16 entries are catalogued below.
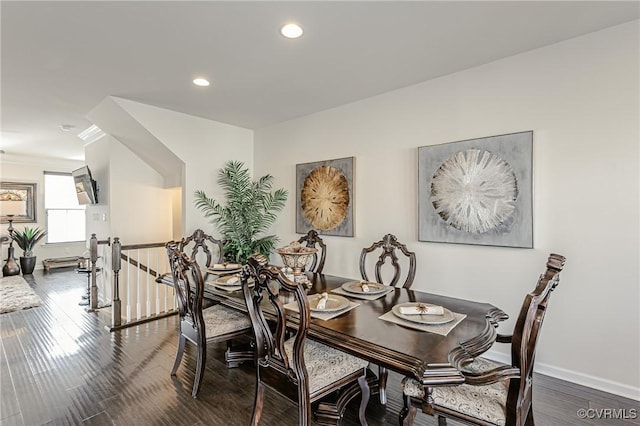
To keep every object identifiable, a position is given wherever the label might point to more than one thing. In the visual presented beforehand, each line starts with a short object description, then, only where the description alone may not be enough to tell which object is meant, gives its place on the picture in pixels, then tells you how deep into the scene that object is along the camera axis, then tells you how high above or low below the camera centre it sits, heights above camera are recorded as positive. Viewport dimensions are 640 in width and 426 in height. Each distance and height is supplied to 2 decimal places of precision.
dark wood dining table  1.32 -0.65
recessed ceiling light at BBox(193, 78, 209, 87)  3.23 +1.34
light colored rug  4.73 -1.49
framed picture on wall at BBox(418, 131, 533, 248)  2.68 +0.17
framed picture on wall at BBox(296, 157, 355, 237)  3.93 +0.16
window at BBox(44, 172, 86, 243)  8.20 -0.05
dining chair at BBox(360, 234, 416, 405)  2.71 -0.43
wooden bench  7.64 -1.36
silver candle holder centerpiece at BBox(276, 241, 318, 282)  2.54 -0.39
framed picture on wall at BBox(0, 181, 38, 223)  7.53 +0.17
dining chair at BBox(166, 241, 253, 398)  2.37 -0.94
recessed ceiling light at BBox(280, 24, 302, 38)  2.31 +1.35
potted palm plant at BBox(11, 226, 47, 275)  7.36 -0.89
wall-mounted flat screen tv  5.36 +0.39
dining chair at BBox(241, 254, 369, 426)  1.63 -0.91
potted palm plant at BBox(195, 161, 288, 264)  4.58 -0.03
